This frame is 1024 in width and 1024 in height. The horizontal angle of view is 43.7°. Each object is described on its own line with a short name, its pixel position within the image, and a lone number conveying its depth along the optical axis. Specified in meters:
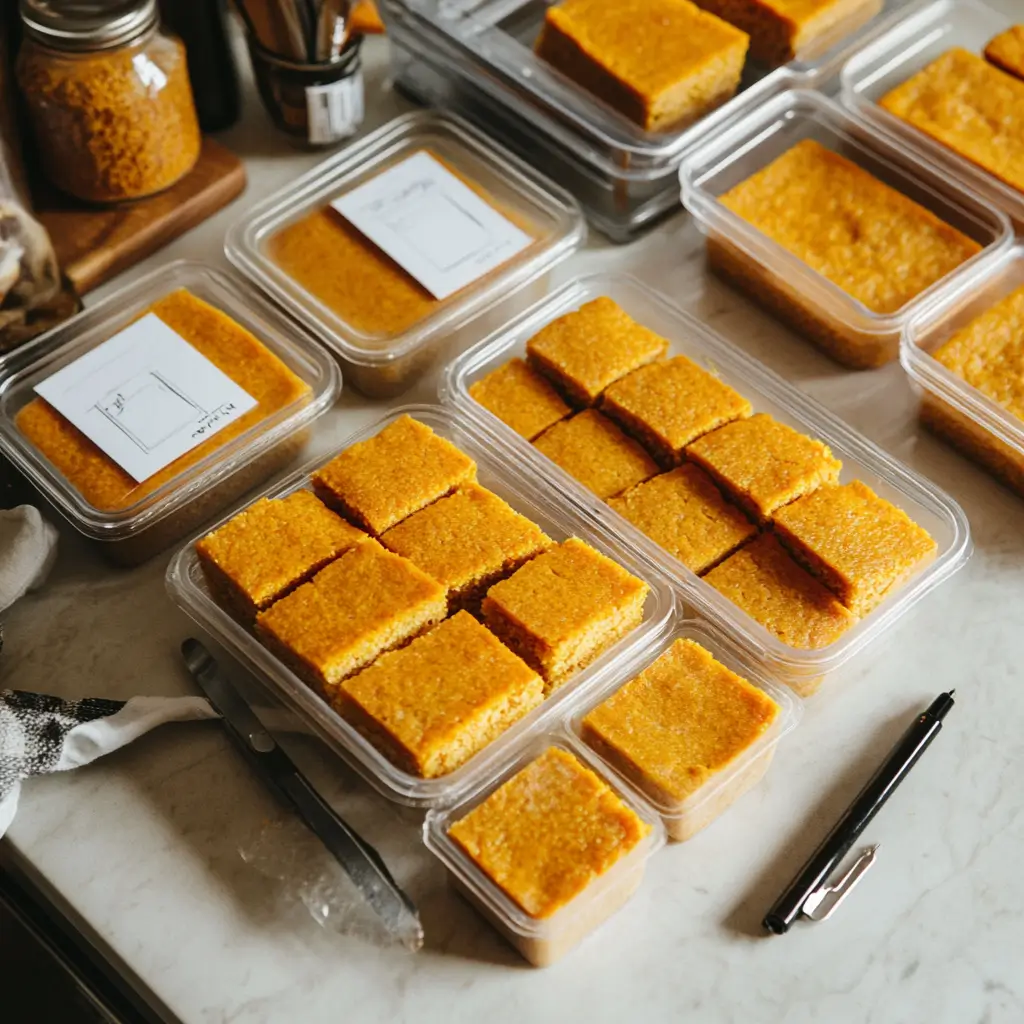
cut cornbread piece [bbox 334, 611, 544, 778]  1.26
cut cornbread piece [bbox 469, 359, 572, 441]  1.58
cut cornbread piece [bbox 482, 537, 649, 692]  1.33
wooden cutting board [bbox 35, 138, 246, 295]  1.73
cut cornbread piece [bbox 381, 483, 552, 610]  1.41
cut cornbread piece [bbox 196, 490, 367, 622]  1.38
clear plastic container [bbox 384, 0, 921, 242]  1.76
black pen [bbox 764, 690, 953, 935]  1.27
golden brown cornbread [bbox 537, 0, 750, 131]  1.76
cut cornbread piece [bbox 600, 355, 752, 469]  1.54
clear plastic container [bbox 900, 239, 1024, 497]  1.56
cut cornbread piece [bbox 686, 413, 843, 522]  1.47
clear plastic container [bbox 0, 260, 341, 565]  1.48
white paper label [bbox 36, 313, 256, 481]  1.52
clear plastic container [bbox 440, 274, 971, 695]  1.39
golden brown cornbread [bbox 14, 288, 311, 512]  1.49
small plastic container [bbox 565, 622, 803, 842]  1.27
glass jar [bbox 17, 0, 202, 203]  1.56
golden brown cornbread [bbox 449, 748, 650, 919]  1.18
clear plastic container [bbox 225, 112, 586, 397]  1.64
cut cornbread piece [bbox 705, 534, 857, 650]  1.39
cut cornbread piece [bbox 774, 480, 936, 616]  1.40
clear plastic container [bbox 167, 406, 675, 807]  1.27
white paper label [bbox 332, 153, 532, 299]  1.69
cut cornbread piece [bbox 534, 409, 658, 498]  1.53
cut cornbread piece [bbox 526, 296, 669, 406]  1.58
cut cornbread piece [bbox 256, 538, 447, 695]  1.32
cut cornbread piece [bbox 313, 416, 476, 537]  1.45
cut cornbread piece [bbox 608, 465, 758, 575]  1.46
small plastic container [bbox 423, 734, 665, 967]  1.18
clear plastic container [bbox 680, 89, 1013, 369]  1.66
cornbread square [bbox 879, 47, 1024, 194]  1.80
